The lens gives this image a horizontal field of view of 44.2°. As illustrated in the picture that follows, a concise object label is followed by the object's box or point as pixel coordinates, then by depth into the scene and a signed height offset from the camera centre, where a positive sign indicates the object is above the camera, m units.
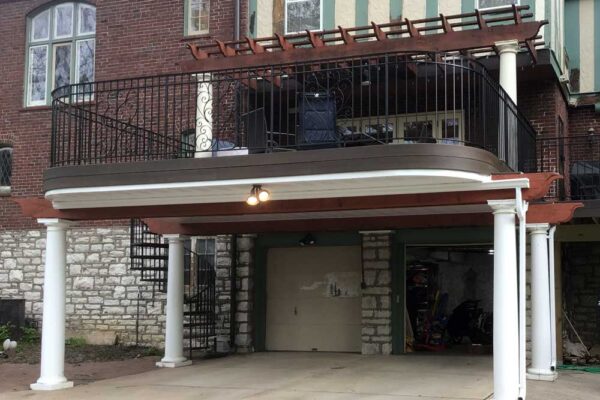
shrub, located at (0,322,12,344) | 15.55 -1.50
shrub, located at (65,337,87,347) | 15.69 -1.72
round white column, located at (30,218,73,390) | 10.54 -0.73
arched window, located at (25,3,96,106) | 16.66 +4.81
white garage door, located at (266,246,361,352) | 14.81 -0.75
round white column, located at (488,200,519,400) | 8.41 -0.48
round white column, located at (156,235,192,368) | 13.03 -0.91
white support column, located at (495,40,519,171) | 10.08 +2.44
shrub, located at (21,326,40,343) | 15.95 -1.61
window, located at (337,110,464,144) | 13.21 +2.54
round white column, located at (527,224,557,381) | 11.27 -0.70
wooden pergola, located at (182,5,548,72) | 10.45 +3.31
